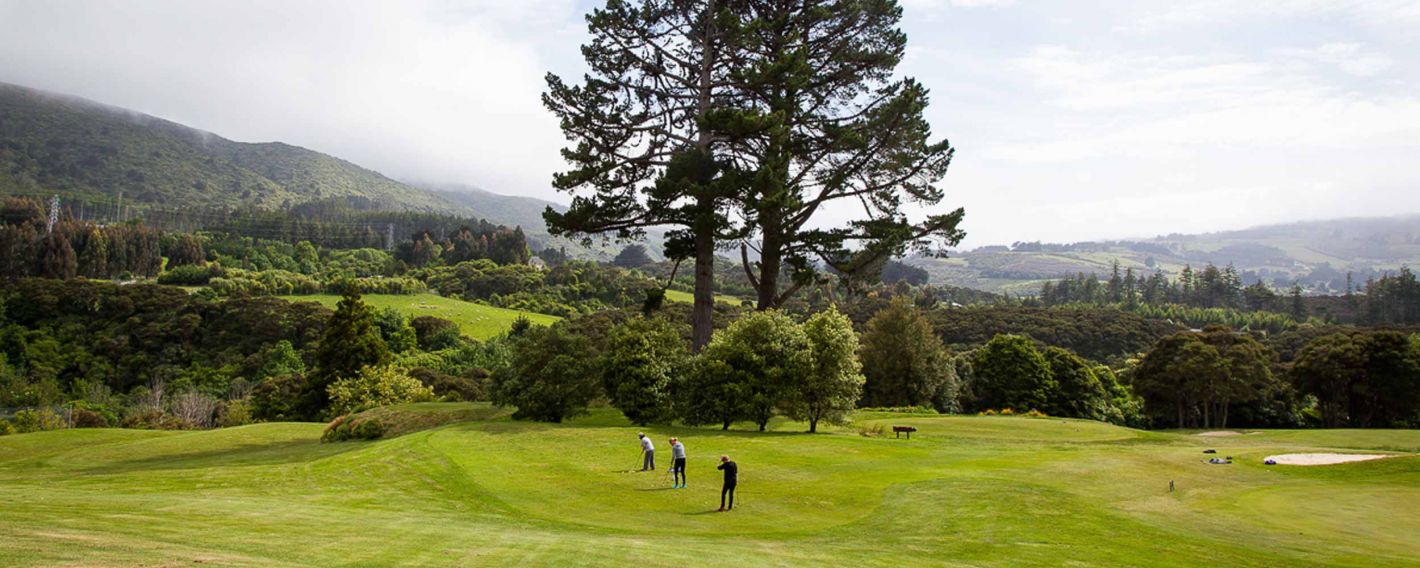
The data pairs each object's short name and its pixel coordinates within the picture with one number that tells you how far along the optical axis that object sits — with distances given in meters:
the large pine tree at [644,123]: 36.31
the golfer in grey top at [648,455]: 22.75
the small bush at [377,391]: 50.44
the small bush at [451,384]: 66.15
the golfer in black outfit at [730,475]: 18.53
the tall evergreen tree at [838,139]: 36.81
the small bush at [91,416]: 58.03
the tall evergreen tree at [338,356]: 60.28
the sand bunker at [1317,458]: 28.34
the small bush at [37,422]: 47.84
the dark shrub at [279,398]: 62.14
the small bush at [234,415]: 63.84
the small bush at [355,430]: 34.69
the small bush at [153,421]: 55.69
